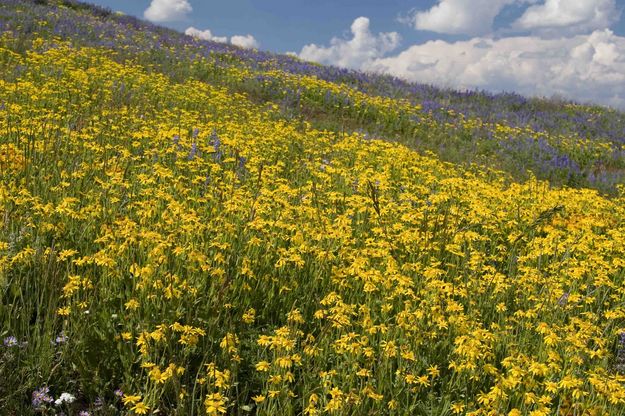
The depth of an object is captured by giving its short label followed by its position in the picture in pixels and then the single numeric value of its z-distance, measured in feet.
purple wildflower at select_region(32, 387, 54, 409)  8.93
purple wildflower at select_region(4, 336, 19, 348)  9.54
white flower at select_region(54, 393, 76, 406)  8.71
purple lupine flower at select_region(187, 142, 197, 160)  21.01
